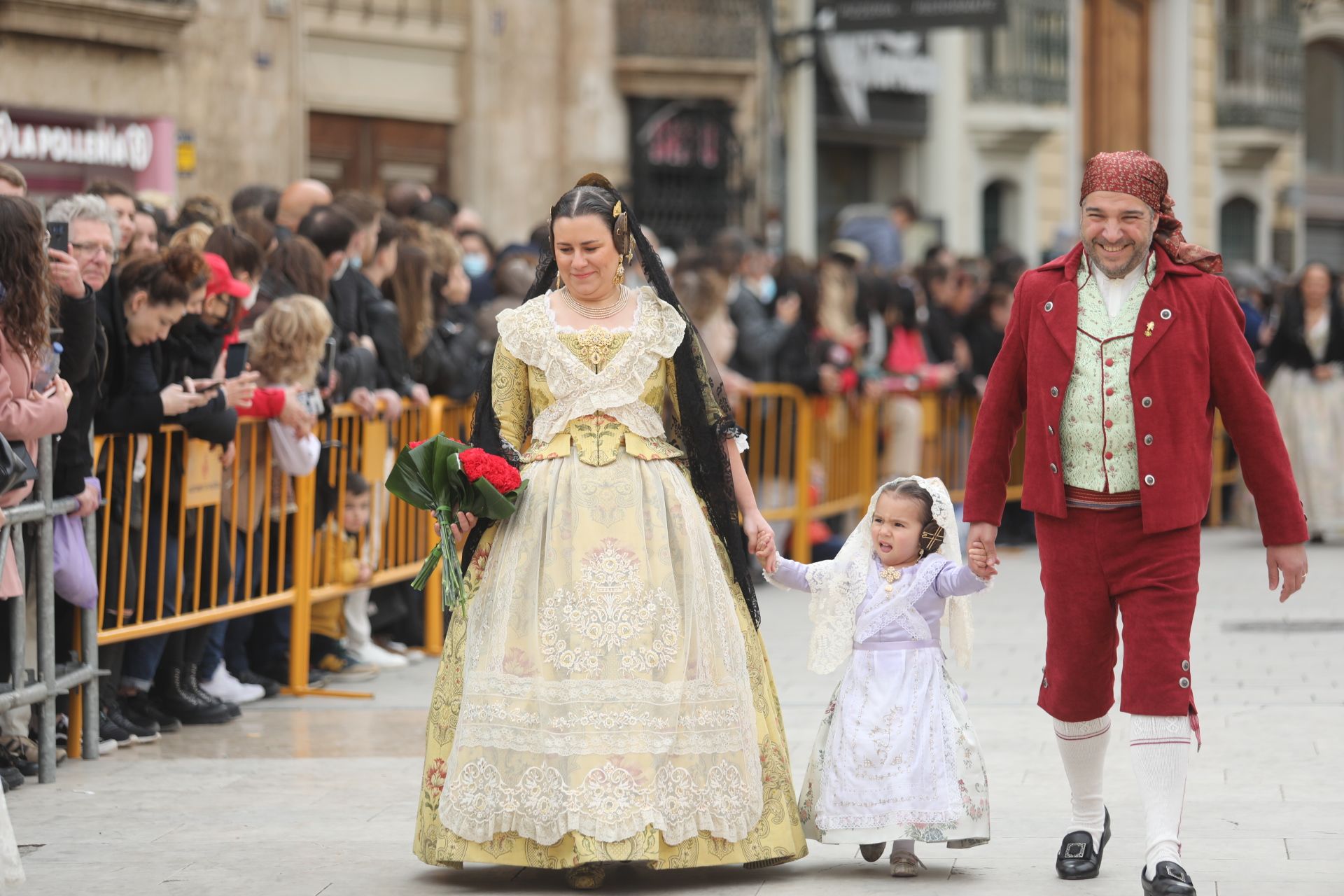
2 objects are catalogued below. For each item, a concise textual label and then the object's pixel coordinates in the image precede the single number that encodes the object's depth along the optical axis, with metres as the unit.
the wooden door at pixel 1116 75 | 32.19
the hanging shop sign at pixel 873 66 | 25.28
